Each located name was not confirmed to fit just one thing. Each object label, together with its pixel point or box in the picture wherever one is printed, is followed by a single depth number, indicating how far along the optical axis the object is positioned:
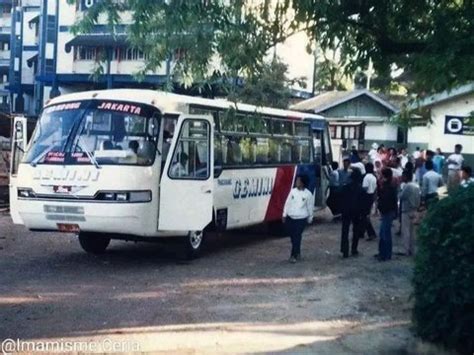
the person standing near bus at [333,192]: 19.03
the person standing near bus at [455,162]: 18.68
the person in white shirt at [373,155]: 22.74
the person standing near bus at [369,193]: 14.20
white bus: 11.06
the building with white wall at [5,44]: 56.72
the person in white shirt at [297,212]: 12.45
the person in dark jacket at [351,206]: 12.83
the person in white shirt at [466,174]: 13.52
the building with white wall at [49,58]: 42.25
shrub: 6.57
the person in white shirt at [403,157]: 21.98
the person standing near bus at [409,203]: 13.33
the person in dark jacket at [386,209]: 12.38
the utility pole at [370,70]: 9.96
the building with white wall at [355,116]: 30.20
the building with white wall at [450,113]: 23.80
